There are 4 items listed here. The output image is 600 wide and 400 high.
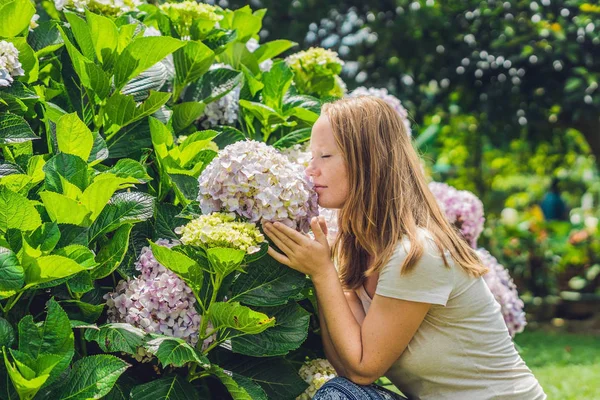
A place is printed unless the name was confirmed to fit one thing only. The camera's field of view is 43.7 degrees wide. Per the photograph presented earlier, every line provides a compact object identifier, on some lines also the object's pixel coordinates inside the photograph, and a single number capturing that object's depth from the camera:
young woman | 1.94
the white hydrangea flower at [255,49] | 2.76
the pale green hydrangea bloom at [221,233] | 1.66
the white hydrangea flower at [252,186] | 1.74
